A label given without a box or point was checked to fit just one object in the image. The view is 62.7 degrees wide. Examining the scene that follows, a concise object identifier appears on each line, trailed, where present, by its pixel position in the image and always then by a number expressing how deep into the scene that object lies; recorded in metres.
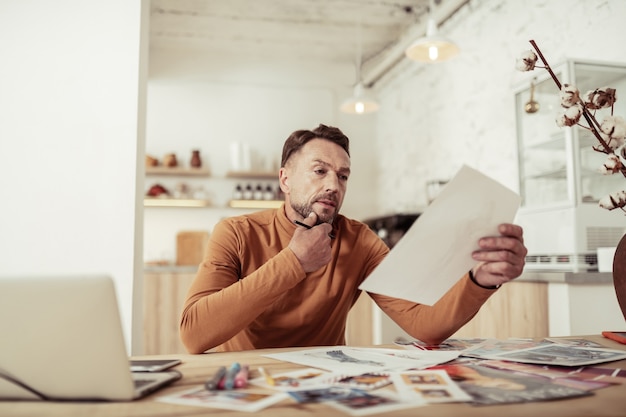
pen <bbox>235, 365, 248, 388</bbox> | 0.74
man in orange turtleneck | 1.17
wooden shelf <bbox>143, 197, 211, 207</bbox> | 5.08
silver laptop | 0.65
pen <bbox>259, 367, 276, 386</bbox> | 0.76
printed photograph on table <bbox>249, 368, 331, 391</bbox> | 0.74
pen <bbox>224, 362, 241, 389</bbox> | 0.74
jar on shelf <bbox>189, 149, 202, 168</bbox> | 5.23
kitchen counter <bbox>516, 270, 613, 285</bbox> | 2.22
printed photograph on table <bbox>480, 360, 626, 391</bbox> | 0.75
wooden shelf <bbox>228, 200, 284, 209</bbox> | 5.33
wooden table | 0.61
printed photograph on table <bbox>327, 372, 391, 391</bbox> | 0.73
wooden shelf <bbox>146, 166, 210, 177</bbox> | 5.07
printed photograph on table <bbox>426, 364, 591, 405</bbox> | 0.67
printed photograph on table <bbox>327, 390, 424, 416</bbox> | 0.61
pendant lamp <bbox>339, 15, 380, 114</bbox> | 4.39
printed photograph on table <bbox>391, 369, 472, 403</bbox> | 0.67
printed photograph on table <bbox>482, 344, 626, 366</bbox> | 0.91
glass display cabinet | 2.39
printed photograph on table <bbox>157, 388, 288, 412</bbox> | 0.64
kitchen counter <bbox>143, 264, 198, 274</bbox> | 4.23
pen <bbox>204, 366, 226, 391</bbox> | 0.74
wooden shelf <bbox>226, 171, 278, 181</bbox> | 5.24
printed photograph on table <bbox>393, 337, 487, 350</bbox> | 1.12
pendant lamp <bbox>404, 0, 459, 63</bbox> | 3.24
